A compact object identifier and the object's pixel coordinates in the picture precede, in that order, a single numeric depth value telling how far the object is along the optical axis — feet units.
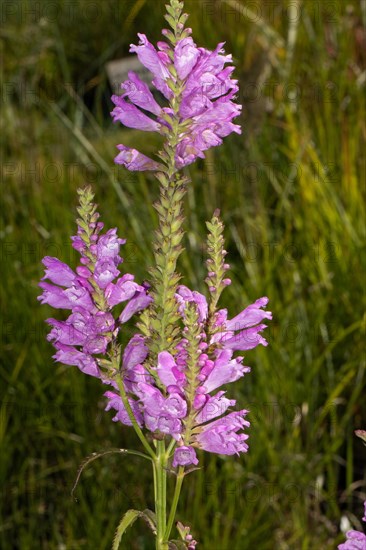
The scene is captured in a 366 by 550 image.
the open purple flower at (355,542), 2.49
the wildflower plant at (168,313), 2.50
